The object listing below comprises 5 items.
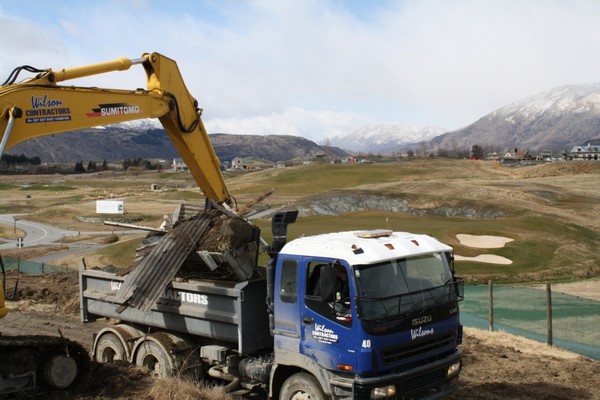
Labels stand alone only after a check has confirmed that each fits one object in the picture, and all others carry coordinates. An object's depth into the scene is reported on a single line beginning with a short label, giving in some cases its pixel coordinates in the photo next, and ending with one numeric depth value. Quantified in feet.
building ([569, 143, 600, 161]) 606.14
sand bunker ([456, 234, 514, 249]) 122.31
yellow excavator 33.35
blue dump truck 28.58
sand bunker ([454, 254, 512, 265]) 111.65
